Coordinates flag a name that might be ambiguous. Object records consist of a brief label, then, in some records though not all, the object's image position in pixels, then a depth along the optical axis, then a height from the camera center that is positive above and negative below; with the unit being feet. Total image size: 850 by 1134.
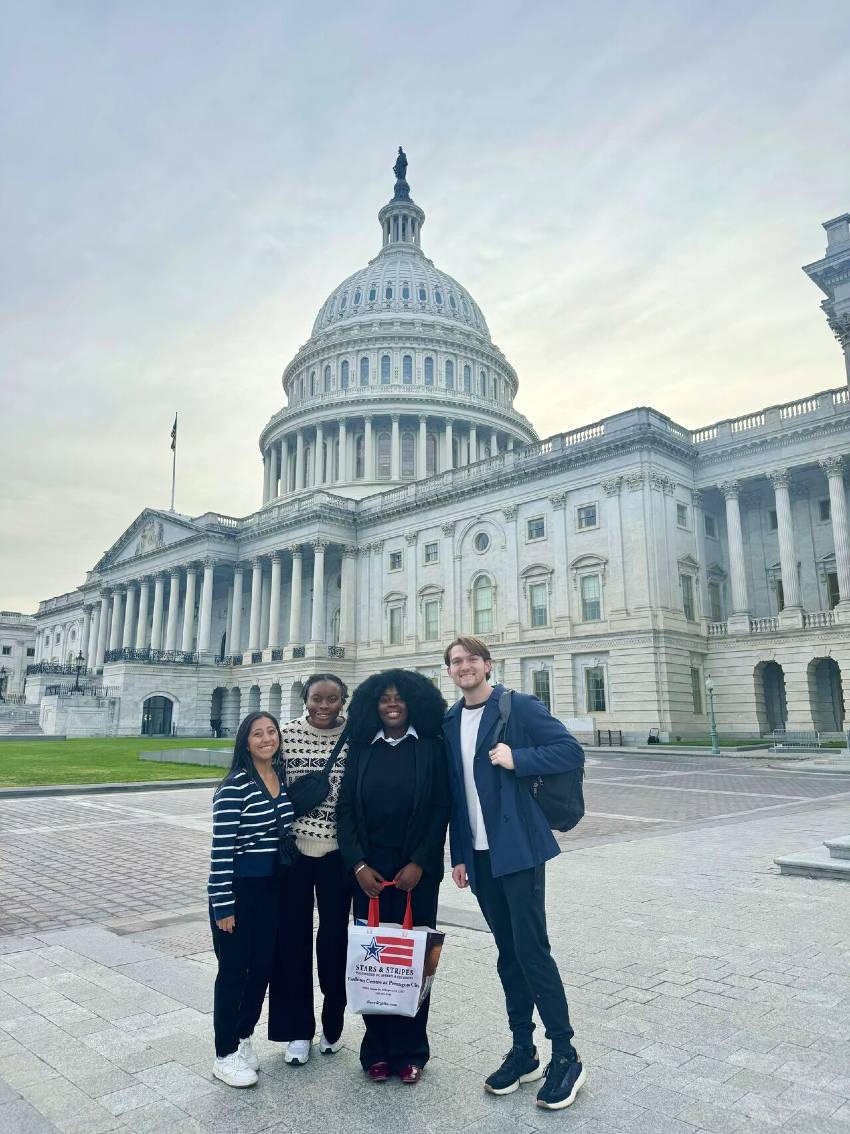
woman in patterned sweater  15.96 -4.66
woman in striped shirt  15.17 -3.60
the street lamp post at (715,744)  115.34 -6.06
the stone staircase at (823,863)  30.94 -6.21
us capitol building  146.72 +33.43
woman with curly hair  15.25 -2.10
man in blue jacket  14.94 -2.59
